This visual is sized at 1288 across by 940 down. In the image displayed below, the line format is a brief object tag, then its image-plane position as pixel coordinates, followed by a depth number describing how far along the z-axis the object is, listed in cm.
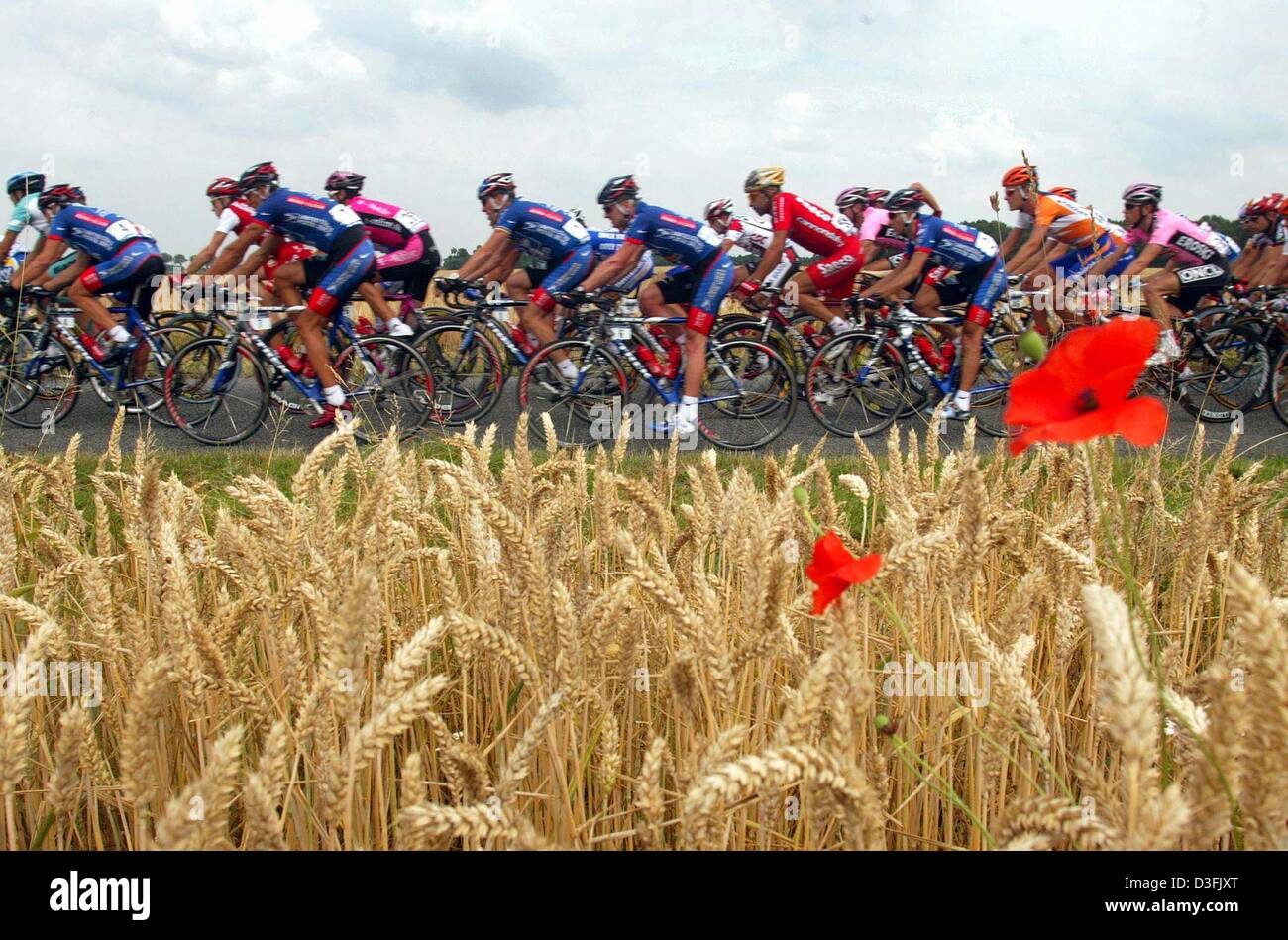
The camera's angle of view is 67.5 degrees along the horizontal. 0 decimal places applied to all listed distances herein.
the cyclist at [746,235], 929
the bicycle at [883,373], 848
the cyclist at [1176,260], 903
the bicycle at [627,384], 803
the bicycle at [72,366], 866
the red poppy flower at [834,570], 102
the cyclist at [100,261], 855
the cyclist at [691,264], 757
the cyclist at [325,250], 802
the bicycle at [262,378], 821
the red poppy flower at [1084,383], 92
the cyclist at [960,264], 835
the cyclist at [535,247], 832
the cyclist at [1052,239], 934
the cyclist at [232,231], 884
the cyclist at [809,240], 905
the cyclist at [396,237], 1020
